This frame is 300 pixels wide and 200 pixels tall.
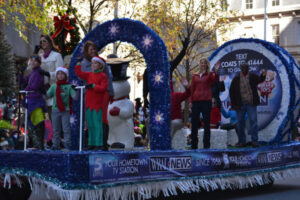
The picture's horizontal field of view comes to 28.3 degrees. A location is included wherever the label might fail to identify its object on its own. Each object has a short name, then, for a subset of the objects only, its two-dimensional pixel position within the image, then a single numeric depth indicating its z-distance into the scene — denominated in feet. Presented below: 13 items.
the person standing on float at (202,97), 33.47
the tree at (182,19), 78.69
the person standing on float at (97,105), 27.48
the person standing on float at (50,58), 32.24
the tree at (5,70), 74.79
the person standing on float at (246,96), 35.73
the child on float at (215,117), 43.27
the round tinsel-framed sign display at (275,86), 37.01
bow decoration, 35.60
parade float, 22.97
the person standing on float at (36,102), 30.17
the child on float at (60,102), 31.07
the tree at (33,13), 50.16
